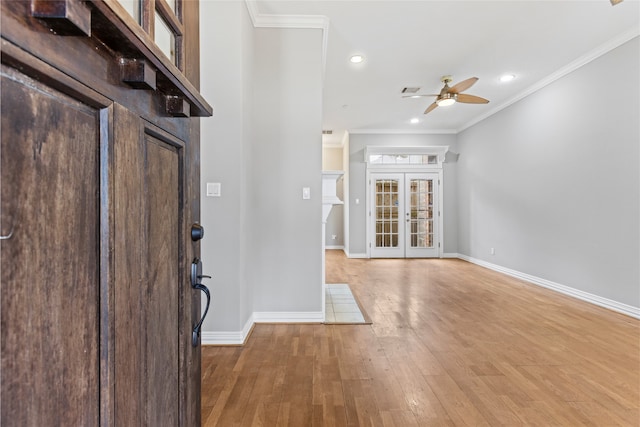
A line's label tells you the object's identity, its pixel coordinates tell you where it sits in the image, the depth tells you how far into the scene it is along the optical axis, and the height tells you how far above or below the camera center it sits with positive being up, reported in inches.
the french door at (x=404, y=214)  259.0 -3.4
